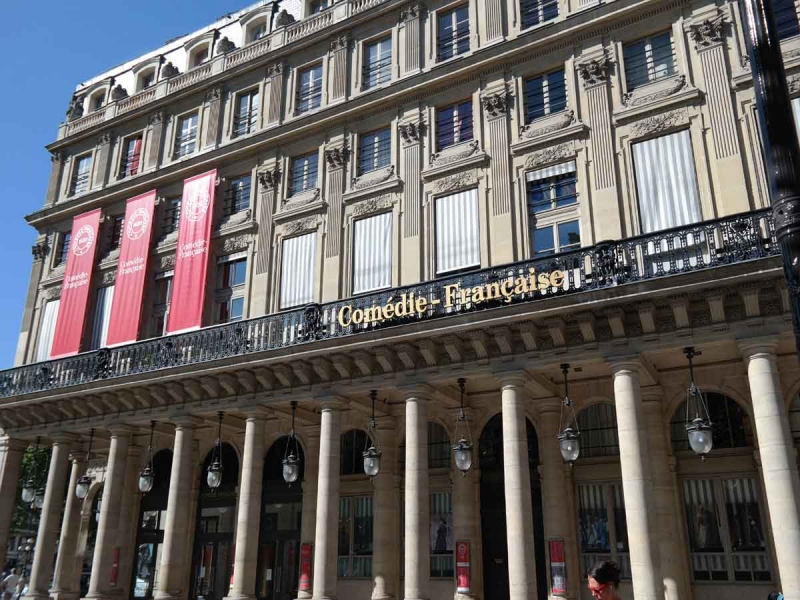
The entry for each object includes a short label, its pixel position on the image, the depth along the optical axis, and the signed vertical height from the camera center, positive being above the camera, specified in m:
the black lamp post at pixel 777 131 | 5.71 +3.31
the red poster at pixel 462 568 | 18.80 -0.27
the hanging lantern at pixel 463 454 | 17.72 +2.36
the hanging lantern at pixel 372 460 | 19.12 +2.38
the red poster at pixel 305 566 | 20.72 -0.25
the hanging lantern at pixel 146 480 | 22.56 +2.25
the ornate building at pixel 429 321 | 16.80 +5.80
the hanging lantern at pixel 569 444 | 16.48 +2.39
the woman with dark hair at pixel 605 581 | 5.70 -0.17
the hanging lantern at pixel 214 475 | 21.05 +2.22
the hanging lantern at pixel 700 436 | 14.96 +2.34
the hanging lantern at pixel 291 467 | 20.11 +2.32
